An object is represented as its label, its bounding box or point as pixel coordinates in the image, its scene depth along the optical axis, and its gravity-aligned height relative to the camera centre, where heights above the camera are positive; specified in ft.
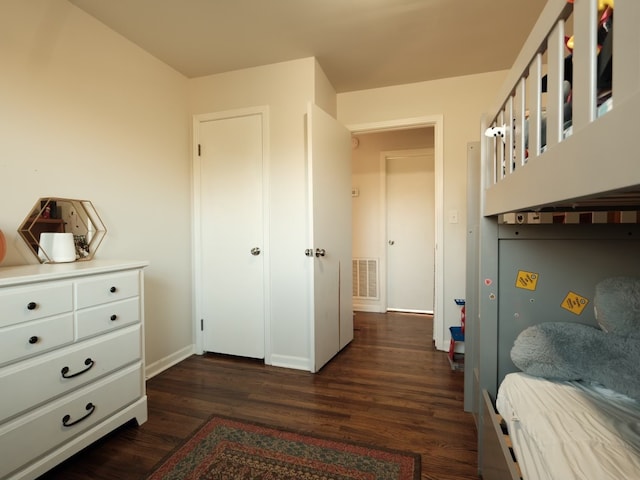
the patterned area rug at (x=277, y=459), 4.48 -3.39
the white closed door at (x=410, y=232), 12.69 +0.14
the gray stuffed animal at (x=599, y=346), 3.50 -1.30
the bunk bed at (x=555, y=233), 1.63 +0.02
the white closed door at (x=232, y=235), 8.30 +0.03
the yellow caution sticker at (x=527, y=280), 4.31 -0.62
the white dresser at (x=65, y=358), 3.91 -1.75
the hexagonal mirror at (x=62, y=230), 5.32 +0.13
